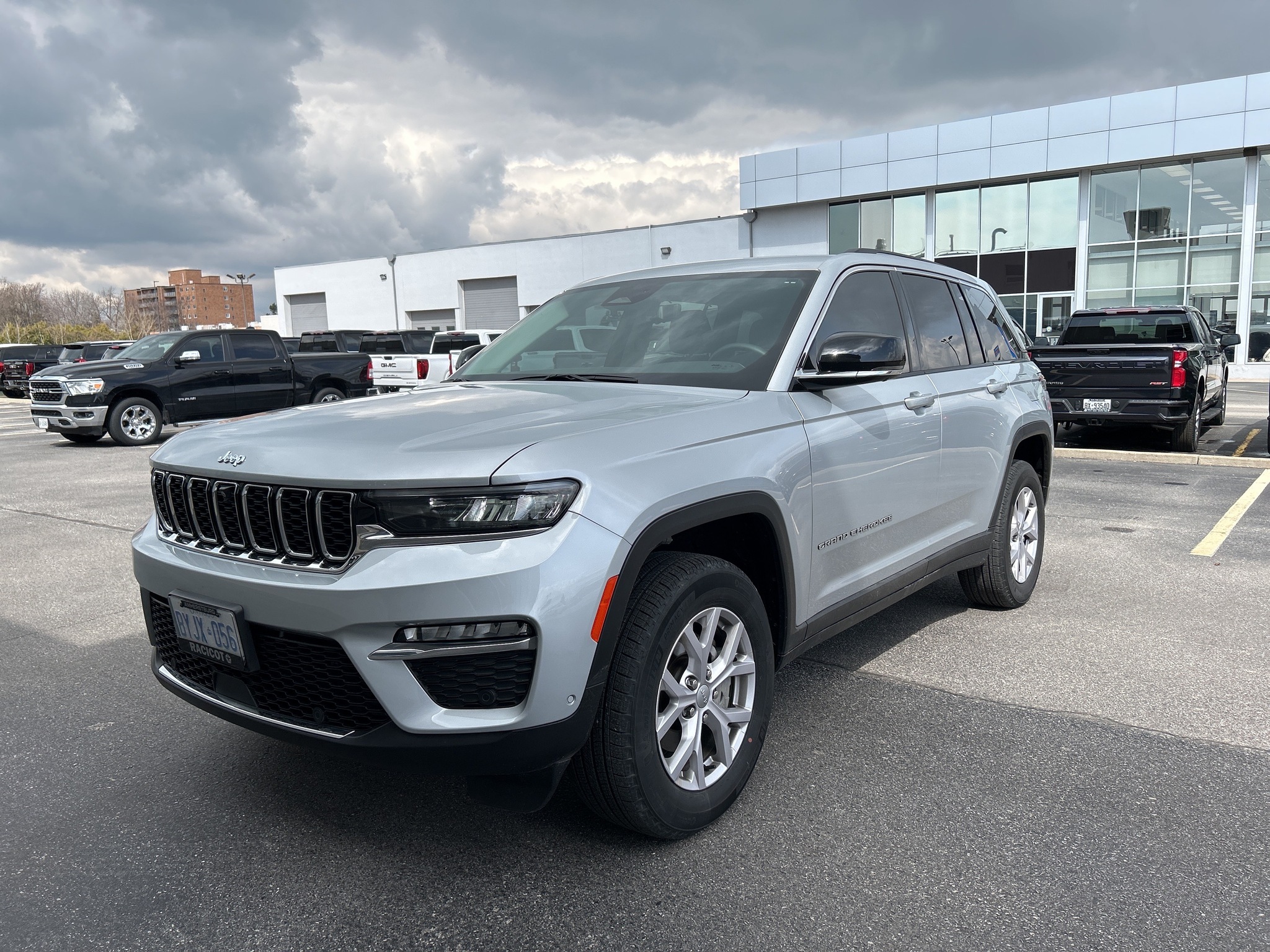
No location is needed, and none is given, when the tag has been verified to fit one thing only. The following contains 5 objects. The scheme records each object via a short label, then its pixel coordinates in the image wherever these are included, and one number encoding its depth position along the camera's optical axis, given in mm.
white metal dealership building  29281
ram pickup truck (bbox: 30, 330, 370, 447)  14477
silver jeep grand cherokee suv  2393
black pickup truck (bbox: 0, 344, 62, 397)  30438
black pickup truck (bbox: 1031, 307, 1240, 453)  11031
